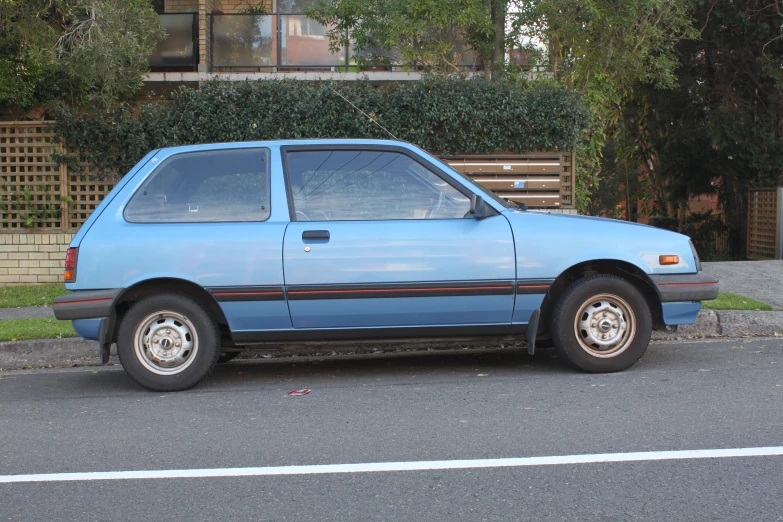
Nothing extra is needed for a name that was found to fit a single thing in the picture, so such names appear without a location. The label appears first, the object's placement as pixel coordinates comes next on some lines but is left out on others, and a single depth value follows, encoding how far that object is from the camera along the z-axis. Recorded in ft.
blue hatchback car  18.93
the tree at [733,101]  52.90
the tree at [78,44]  33.09
